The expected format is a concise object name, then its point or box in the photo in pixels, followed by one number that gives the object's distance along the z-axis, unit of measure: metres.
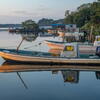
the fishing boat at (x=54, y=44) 47.96
